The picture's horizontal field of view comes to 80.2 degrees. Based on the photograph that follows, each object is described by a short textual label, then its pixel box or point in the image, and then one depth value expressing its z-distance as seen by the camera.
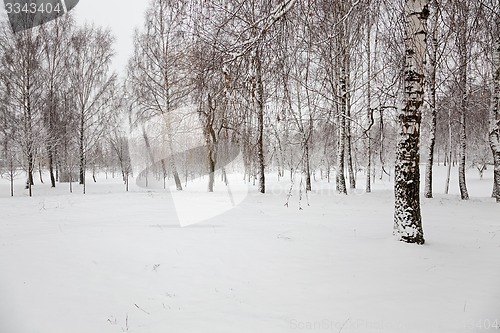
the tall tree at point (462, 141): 12.94
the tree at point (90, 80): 21.14
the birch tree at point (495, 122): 11.17
